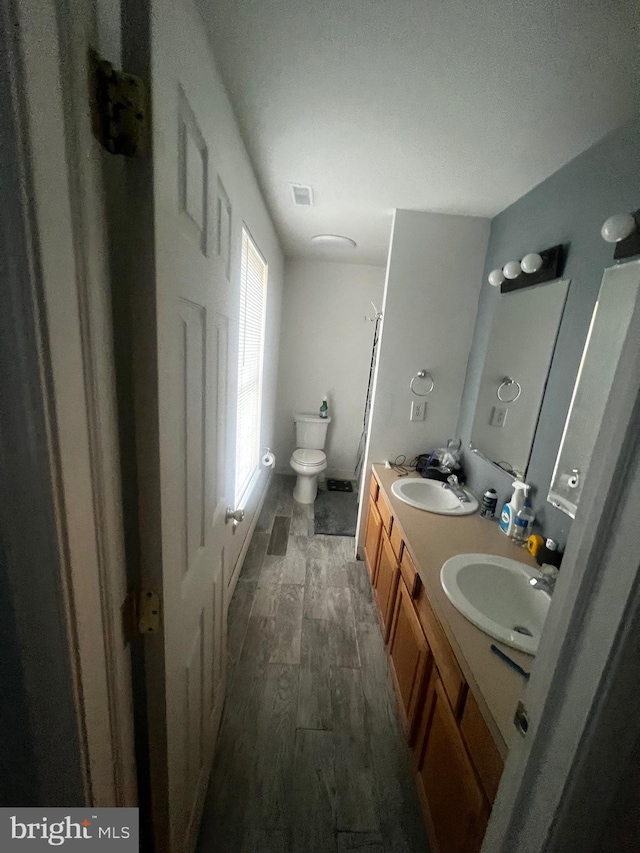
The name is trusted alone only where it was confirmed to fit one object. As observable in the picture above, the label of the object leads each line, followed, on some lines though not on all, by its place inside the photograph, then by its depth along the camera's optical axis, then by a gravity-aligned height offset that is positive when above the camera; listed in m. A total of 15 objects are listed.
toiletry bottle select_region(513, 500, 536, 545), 1.39 -0.65
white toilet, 3.15 -1.02
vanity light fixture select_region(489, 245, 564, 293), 1.40 +0.46
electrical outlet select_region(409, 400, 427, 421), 2.20 -0.33
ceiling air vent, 1.77 +0.87
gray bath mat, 2.86 -1.49
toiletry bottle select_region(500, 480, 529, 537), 1.43 -0.58
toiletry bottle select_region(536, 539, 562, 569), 1.23 -0.68
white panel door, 0.54 -0.13
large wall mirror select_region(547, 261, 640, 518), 1.11 -0.01
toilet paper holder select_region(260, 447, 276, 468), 2.67 -0.90
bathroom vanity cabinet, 0.77 -0.94
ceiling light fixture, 2.54 +0.90
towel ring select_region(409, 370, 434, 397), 2.15 -0.08
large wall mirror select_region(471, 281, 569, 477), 1.46 -0.01
